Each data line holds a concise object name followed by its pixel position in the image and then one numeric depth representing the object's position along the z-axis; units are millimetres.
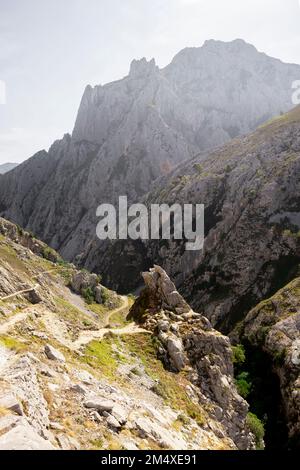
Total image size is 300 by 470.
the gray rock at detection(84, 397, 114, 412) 24000
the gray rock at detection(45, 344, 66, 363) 30950
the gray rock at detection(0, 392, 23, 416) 19453
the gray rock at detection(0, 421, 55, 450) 16312
